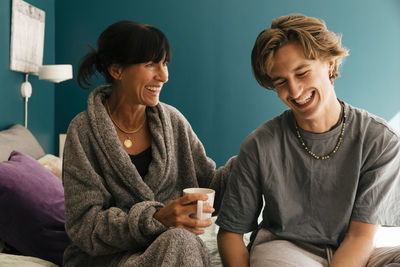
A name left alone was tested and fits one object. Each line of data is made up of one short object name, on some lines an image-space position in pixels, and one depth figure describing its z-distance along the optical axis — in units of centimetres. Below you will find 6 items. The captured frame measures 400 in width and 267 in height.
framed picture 294
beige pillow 225
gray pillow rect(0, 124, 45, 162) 218
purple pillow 165
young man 132
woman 124
